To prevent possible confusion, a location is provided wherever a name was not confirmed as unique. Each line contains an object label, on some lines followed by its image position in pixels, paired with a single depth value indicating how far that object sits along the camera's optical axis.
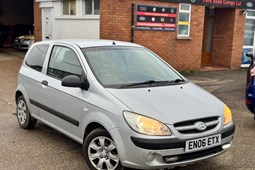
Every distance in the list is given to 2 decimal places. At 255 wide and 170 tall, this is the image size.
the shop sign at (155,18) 11.27
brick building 11.10
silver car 3.51
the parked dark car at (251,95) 5.84
